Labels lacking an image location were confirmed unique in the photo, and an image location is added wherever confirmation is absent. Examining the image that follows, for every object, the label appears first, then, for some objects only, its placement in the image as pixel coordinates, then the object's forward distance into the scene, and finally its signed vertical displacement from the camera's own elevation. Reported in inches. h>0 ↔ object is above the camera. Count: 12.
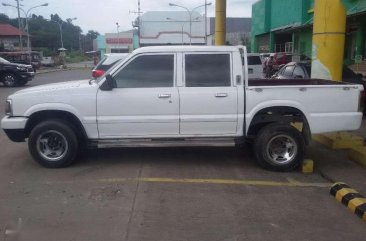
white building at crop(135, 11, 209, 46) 2972.4 +142.7
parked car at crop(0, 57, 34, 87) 976.5 -50.6
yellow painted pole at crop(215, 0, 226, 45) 753.0 +45.2
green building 1103.6 +68.8
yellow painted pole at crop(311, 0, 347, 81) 354.6 +8.9
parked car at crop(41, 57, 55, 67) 2487.6 -66.6
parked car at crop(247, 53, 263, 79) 850.4 -28.4
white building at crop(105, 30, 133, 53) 3110.2 +48.7
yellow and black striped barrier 206.4 -72.5
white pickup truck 275.3 -36.3
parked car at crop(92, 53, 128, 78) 635.5 -16.3
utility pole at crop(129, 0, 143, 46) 2913.4 +164.5
